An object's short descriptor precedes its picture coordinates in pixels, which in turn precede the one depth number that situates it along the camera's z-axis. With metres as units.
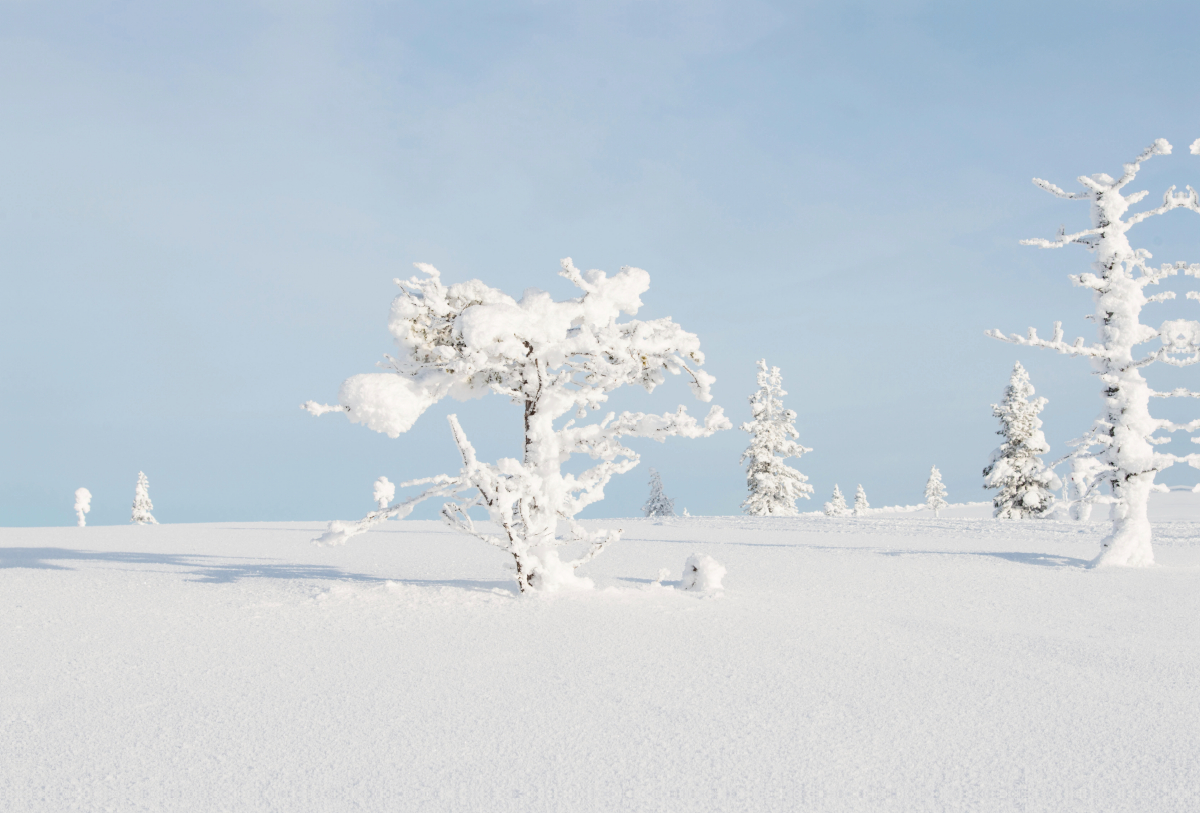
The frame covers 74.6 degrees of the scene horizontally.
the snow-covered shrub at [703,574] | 9.76
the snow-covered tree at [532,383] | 9.14
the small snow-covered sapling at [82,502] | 39.61
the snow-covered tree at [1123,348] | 12.66
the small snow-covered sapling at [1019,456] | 37.03
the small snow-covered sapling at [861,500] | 75.81
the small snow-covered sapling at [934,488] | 70.94
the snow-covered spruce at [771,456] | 41.94
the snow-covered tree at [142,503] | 53.19
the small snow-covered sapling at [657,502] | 57.28
